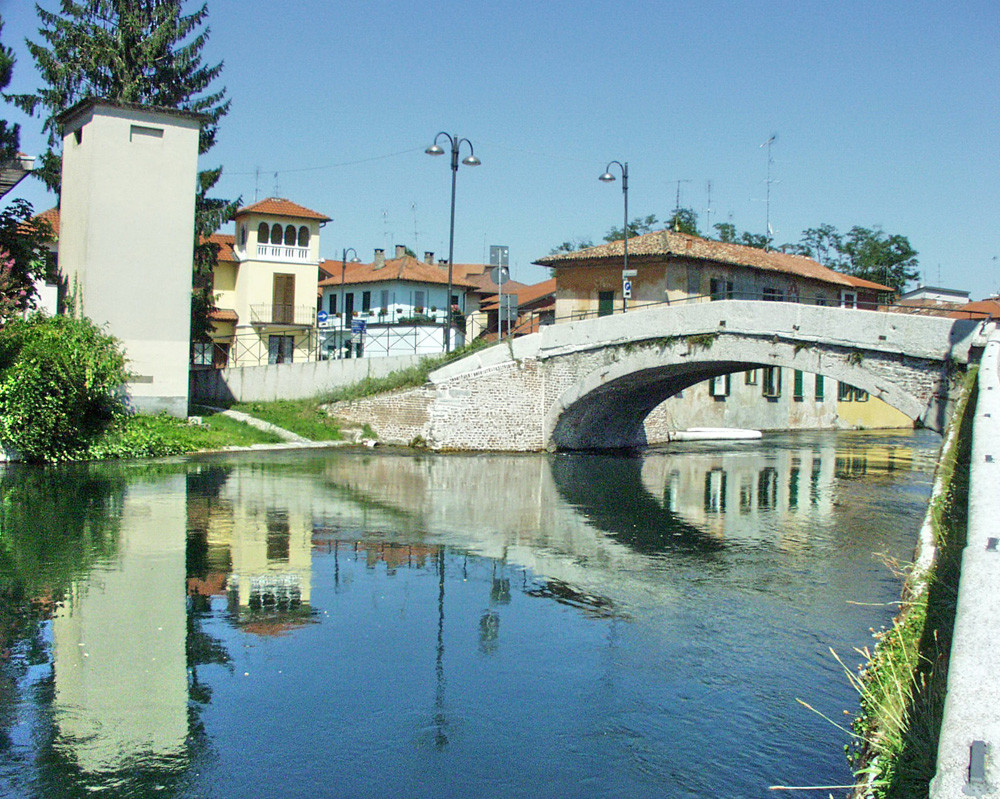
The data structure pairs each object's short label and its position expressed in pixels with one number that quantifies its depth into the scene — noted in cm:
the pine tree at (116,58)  2775
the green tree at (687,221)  5887
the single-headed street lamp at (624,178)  2844
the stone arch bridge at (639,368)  1734
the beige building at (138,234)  2294
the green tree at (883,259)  6381
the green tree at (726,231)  6378
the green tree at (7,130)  2372
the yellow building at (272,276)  4447
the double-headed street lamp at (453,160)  2534
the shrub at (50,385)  1952
